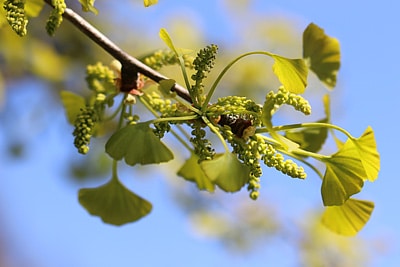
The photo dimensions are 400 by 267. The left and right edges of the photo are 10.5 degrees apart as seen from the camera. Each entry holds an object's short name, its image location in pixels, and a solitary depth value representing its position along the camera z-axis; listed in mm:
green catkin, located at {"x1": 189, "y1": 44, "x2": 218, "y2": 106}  768
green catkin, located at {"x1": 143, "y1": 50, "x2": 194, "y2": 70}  825
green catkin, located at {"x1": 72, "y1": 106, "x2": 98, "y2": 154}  784
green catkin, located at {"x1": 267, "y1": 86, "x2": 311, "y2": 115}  769
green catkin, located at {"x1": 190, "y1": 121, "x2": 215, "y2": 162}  771
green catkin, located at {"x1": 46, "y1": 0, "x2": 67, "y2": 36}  782
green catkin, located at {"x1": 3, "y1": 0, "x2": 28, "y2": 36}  751
